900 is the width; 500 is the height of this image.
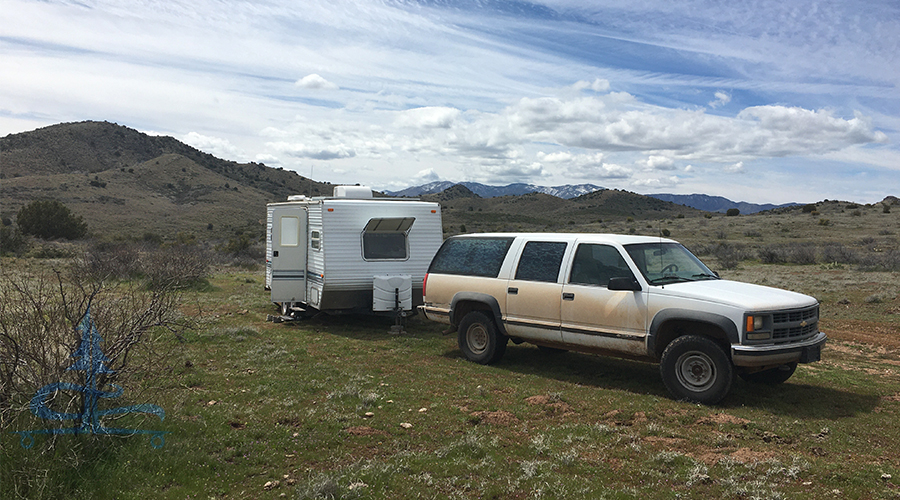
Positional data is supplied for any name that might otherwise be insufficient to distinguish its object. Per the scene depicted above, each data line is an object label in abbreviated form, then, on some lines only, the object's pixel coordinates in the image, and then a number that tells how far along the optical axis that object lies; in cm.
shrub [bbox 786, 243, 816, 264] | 2675
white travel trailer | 1202
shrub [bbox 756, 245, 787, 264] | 2750
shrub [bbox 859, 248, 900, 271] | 2273
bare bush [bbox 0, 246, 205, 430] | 462
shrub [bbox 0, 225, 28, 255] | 2914
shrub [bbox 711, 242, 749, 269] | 2541
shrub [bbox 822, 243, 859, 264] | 2592
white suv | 664
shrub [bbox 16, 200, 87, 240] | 3647
